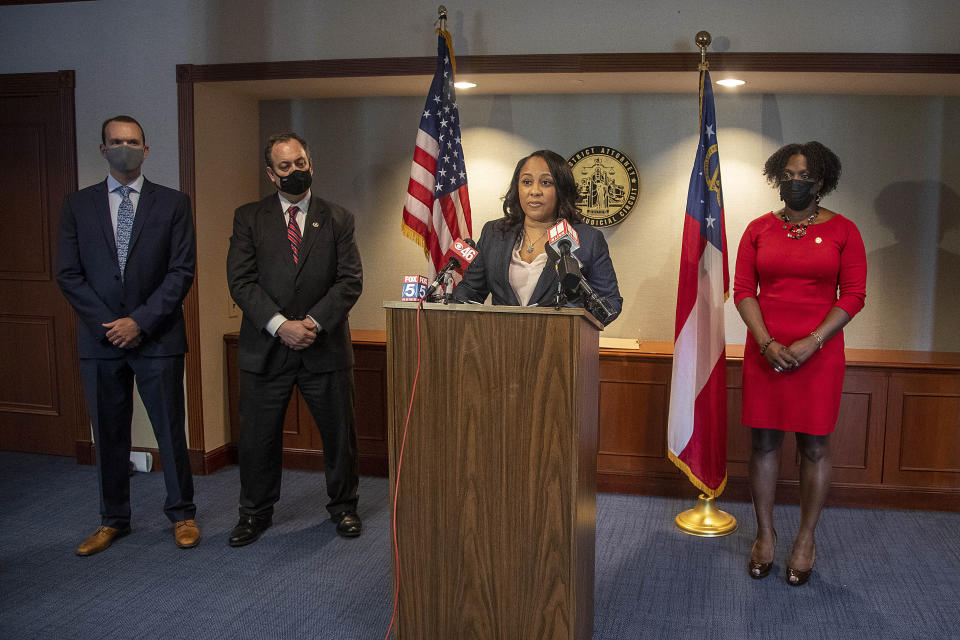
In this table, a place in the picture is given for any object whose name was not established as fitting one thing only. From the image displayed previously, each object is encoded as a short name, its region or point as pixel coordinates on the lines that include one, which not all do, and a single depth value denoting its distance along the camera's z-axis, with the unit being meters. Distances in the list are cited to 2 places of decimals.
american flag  4.02
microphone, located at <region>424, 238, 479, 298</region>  1.99
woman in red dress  2.99
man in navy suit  3.26
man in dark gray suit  3.34
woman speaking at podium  2.57
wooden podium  2.02
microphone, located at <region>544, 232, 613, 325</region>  2.00
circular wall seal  4.50
